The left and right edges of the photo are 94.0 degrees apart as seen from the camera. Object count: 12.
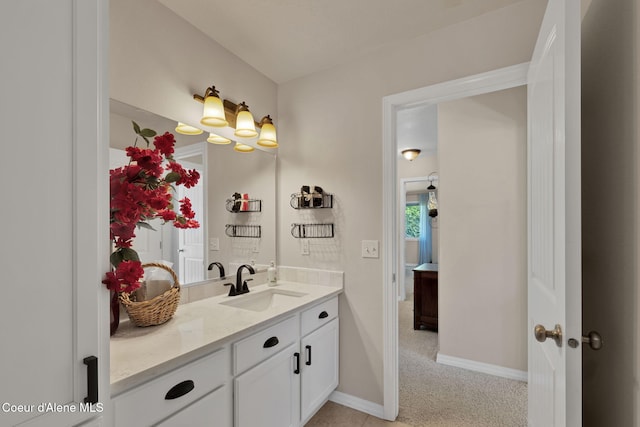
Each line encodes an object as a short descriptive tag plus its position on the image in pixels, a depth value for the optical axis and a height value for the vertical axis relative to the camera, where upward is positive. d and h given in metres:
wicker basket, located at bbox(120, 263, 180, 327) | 1.29 -0.42
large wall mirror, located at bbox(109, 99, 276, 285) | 1.49 +0.04
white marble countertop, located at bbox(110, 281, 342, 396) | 0.97 -0.51
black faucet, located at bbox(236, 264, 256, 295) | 1.98 -0.48
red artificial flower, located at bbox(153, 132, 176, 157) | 1.21 +0.29
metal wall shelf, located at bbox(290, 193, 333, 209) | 2.22 +0.09
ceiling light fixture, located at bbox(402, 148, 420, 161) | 4.70 +0.96
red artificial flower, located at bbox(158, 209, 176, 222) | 1.44 -0.01
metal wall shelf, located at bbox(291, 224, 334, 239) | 2.24 -0.13
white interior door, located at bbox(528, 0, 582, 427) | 0.85 +0.00
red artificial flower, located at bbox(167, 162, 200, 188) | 1.35 +0.18
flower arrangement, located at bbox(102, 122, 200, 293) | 1.09 +0.07
